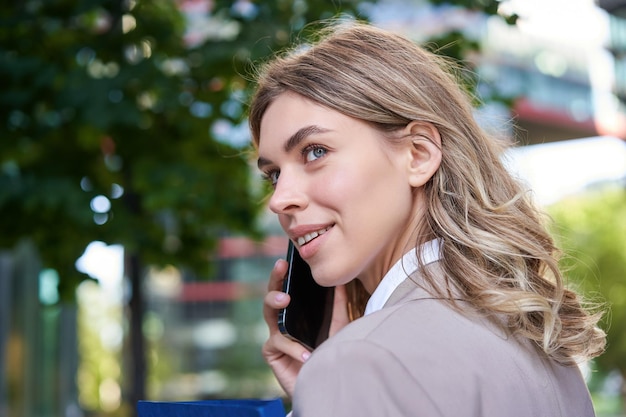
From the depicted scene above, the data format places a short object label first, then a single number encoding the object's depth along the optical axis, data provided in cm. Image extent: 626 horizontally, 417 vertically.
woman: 142
